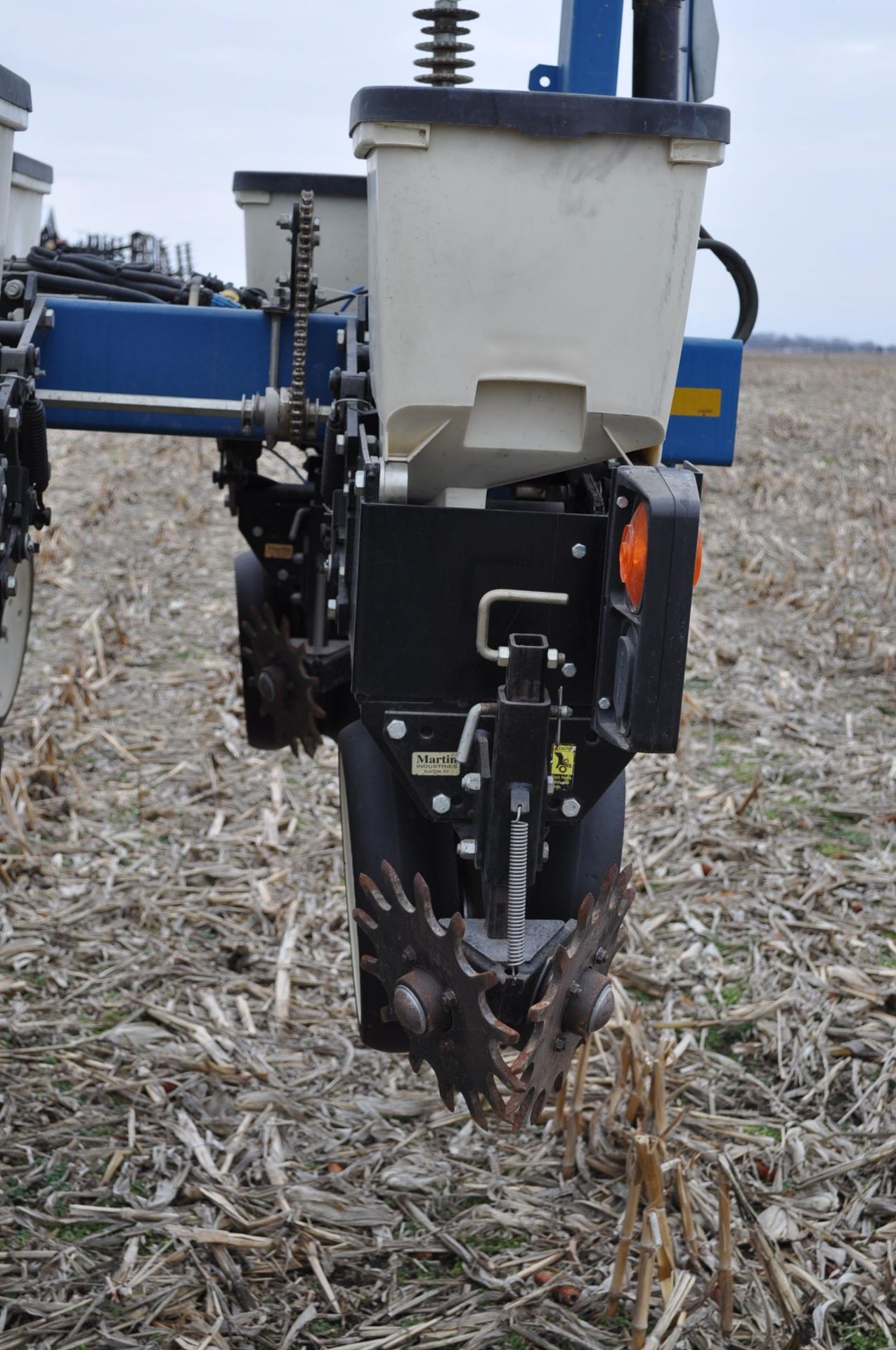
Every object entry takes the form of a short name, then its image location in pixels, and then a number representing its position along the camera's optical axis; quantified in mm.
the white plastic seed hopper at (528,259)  1903
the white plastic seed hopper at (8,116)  2428
